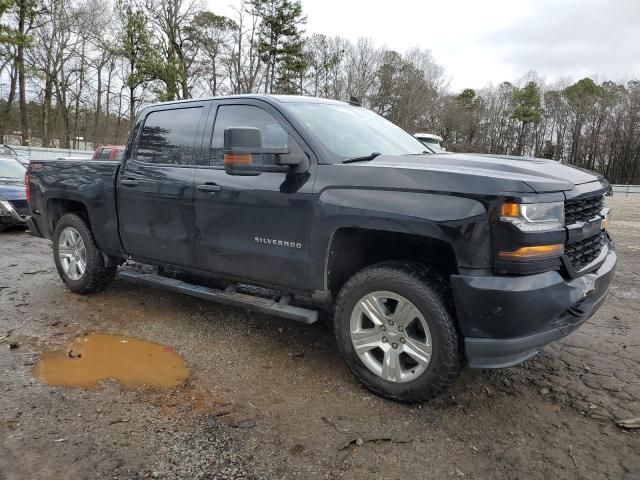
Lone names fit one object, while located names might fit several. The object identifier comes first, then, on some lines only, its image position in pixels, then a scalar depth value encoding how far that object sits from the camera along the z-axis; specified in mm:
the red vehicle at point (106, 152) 12305
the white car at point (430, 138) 10656
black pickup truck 2572
